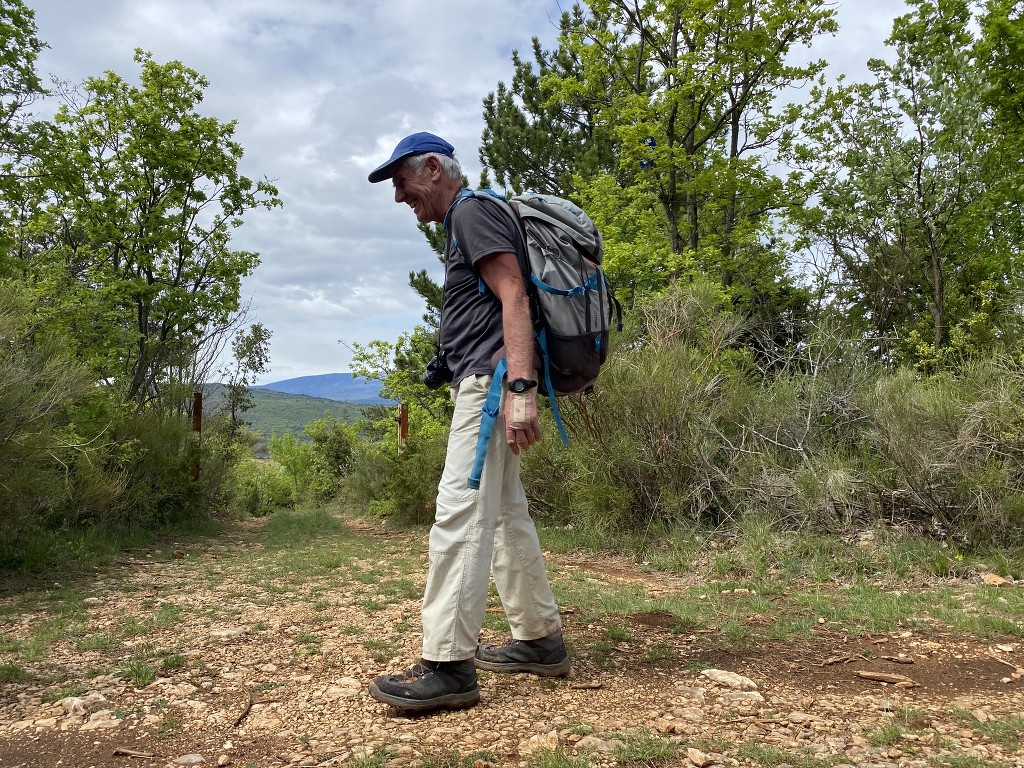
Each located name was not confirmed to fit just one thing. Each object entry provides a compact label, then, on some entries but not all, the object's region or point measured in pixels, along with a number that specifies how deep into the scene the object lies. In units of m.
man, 2.56
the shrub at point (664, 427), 6.66
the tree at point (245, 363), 27.53
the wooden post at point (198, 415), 11.42
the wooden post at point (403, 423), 13.28
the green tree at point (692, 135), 13.59
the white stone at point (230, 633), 3.78
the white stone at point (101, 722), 2.52
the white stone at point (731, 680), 2.80
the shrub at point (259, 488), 16.40
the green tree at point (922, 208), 11.79
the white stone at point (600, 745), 2.21
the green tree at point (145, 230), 9.83
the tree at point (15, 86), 7.48
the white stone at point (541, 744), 2.23
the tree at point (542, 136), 17.28
